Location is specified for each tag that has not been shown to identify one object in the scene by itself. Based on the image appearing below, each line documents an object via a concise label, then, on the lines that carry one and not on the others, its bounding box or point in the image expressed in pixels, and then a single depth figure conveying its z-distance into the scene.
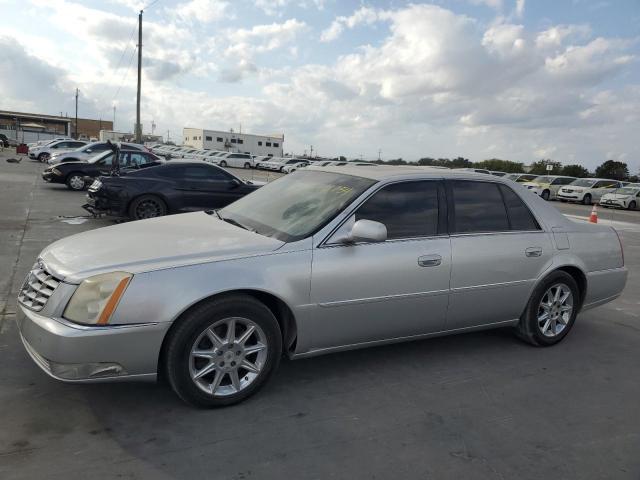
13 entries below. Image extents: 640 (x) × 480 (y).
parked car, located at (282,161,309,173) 48.11
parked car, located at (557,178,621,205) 29.39
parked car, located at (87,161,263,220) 9.68
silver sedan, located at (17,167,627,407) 2.95
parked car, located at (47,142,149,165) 17.78
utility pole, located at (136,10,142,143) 28.31
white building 108.62
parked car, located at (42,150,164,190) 15.43
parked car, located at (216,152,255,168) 49.78
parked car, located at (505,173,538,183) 33.47
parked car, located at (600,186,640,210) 27.20
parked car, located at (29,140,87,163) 29.31
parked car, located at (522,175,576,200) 31.27
